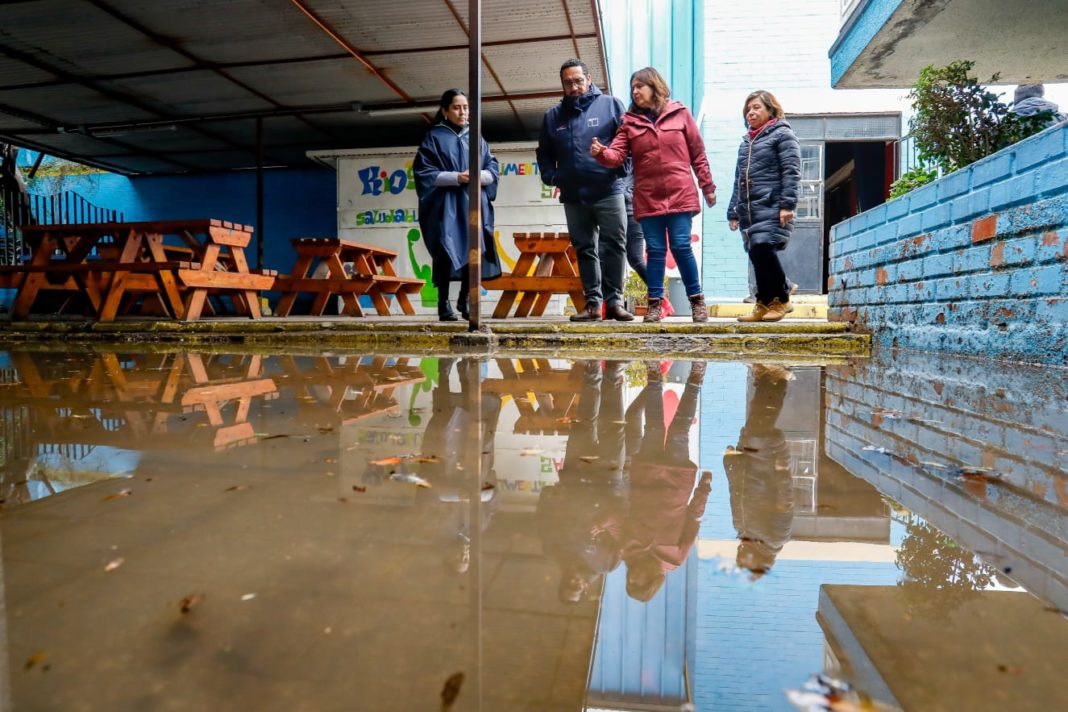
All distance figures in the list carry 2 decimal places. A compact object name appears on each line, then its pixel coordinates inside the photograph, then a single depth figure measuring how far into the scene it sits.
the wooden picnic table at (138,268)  5.89
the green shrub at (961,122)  4.80
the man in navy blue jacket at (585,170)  4.99
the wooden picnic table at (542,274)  6.70
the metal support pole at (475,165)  4.30
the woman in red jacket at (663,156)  4.86
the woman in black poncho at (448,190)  5.37
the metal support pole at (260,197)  9.35
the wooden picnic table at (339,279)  7.63
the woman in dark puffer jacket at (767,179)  4.82
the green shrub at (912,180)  5.57
